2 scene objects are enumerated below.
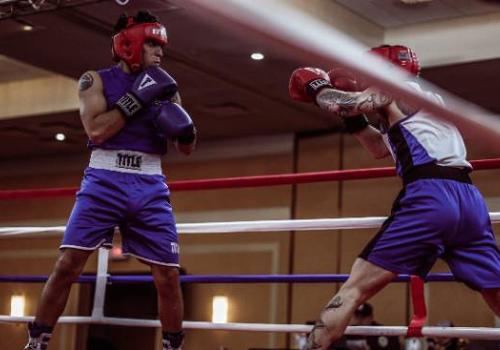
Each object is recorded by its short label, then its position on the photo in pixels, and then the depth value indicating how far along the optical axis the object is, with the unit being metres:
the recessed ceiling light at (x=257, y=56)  6.40
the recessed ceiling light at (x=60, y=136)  8.99
